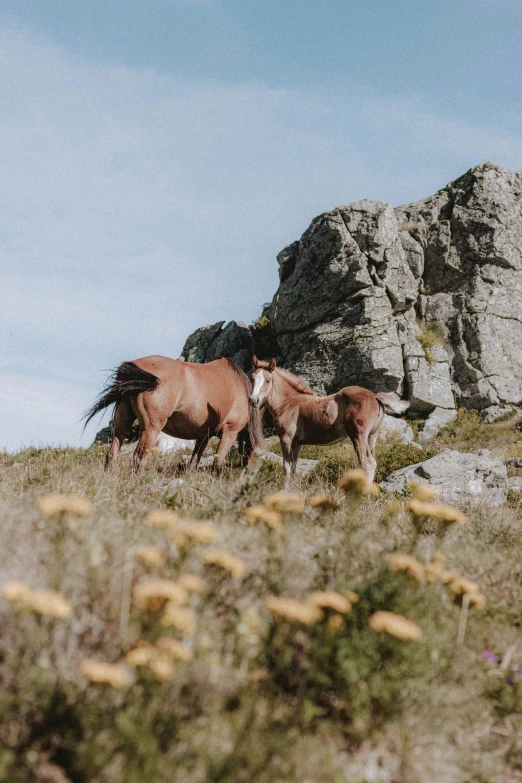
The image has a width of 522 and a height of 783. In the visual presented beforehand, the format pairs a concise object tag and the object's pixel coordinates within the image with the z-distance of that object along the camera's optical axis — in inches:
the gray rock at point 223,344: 1166.9
